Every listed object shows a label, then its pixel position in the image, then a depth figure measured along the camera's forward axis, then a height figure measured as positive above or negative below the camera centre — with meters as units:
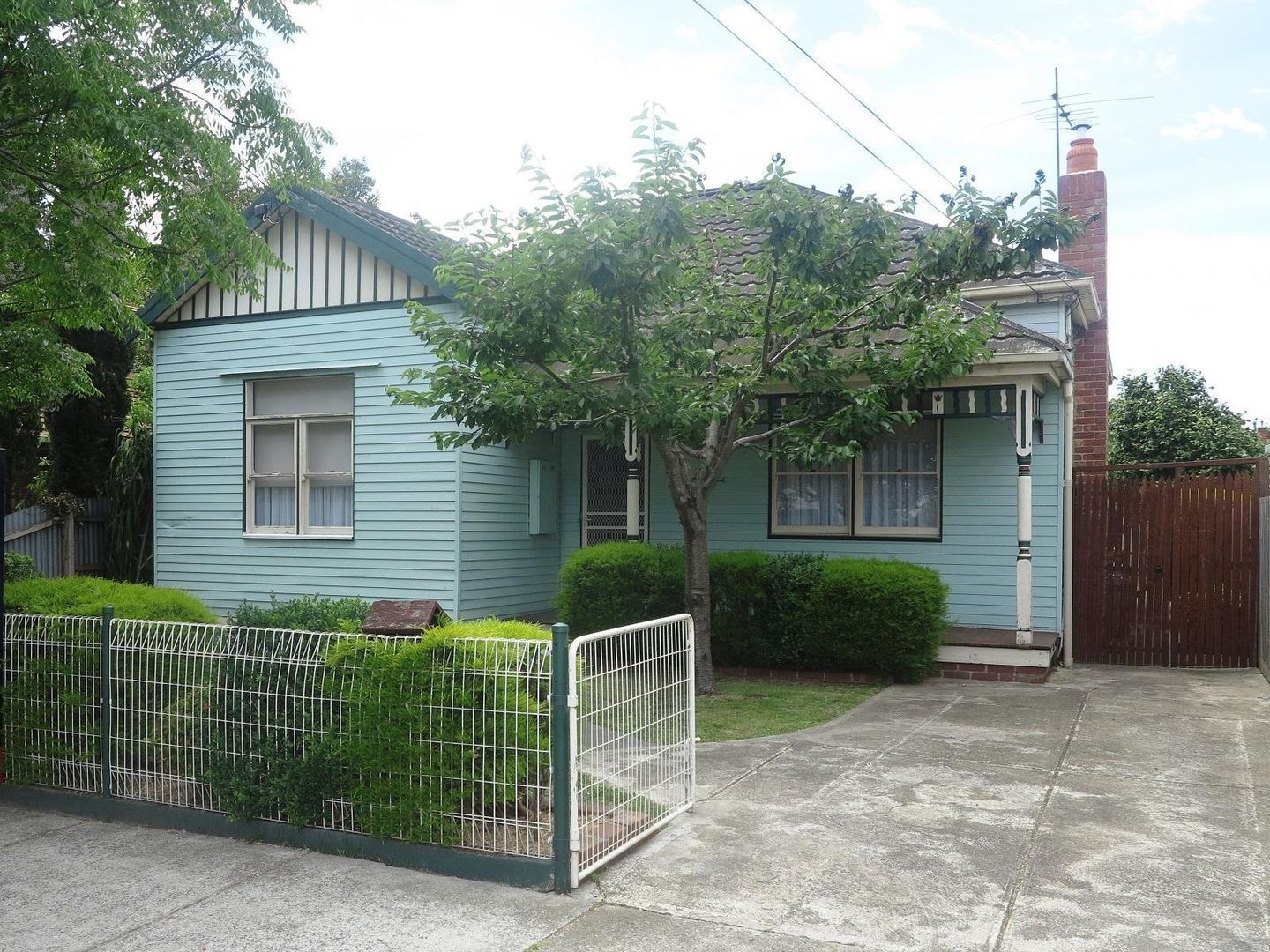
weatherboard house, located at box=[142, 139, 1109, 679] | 10.82 +0.37
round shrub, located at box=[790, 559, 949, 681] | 9.52 -1.02
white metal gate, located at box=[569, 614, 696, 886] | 4.62 -1.08
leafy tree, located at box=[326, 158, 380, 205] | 31.51 +9.87
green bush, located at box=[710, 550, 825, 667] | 9.95 -0.94
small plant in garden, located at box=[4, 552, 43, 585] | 12.18 -0.73
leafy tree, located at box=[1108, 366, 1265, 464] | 16.44 +1.29
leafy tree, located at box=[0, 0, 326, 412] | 6.47 +2.42
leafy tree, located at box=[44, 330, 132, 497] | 13.89 +1.06
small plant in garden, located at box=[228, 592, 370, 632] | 8.41 -0.92
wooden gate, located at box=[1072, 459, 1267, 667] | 10.80 -0.65
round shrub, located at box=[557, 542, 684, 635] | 10.44 -0.80
